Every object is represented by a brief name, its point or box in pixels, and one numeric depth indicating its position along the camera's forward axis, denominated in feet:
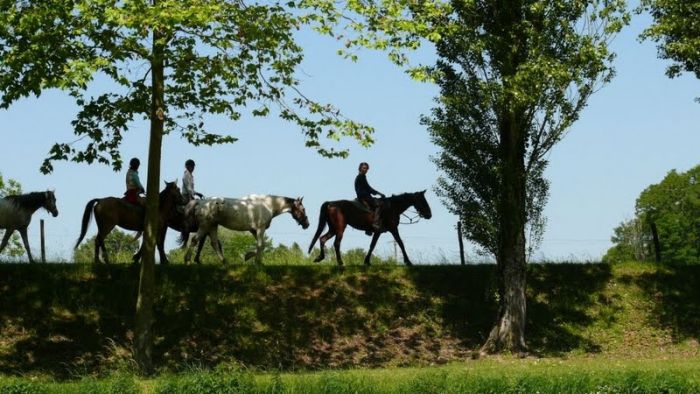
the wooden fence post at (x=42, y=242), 106.59
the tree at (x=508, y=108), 89.20
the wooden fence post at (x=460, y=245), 110.05
